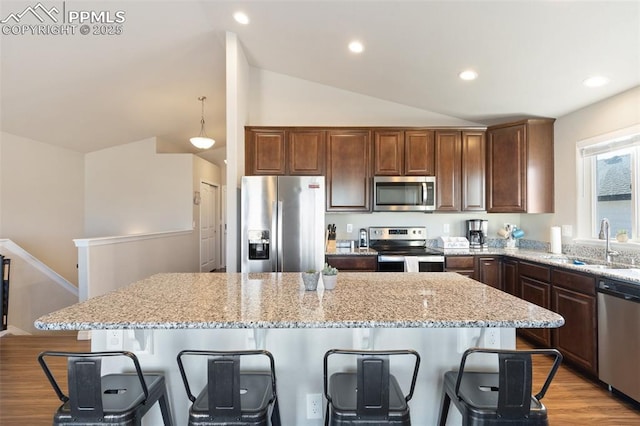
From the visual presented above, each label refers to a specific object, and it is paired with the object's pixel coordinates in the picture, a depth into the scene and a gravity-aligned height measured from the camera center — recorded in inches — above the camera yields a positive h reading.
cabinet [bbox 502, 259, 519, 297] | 133.9 -26.2
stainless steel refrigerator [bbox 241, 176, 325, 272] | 130.3 -3.8
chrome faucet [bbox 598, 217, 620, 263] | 109.0 -7.8
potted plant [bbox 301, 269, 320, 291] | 68.2 -13.7
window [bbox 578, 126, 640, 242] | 109.6 +12.3
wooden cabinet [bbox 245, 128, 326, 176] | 153.5 +30.8
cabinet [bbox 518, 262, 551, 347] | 115.6 -27.8
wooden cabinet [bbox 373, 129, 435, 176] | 153.9 +30.4
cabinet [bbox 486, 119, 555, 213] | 141.6 +21.4
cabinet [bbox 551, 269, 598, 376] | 97.4 -32.6
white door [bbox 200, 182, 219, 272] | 282.5 -9.2
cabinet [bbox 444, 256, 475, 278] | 141.2 -21.5
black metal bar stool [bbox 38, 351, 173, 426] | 44.8 -27.3
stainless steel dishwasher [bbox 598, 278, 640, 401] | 84.6 -33.4
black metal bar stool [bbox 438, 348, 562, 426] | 44.5 -27.3
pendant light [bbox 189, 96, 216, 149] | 210.2 +49.6
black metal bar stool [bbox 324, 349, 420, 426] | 43.4 -26.0
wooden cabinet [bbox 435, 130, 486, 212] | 154.1 +21.6
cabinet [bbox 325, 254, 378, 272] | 141.4 -20.2
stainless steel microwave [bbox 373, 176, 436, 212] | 150.5 +10.5
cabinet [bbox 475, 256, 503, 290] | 140.9 -24.4
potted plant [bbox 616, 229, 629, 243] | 109.6 -7.5
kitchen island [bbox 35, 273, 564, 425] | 51.4 -16.1
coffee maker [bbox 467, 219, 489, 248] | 160.2 -8.9
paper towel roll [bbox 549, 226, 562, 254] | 134.6 -11.1
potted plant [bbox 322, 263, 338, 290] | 67.7 -13.0
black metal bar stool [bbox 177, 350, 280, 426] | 44.1 -26.5
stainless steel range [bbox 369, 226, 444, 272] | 139.9 -16.4
